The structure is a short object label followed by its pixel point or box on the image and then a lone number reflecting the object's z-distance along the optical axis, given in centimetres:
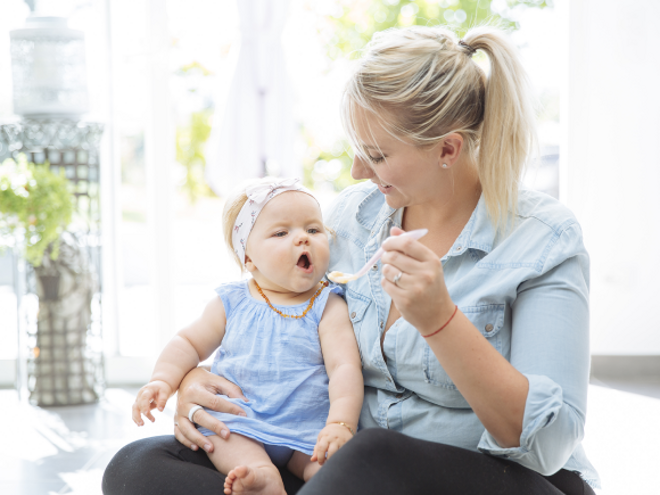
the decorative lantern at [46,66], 310
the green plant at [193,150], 755
